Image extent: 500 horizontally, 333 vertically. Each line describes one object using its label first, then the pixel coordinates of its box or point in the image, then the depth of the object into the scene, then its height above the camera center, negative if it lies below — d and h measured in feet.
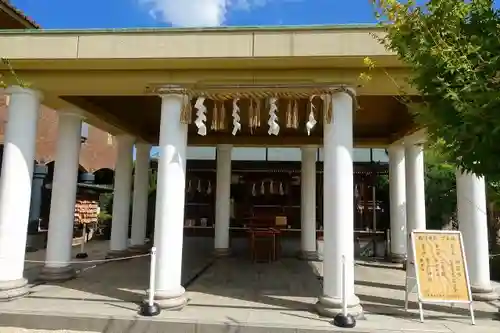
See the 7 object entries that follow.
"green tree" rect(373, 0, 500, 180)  7.78 +3.20
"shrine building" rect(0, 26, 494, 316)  18.69 +6.46
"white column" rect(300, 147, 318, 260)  38.06 +0.86
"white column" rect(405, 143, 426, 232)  31.68 +2.32
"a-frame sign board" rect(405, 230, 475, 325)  17.90 -2.73
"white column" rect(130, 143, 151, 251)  38.40 +1.09
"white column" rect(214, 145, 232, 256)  39.01 +1.09
